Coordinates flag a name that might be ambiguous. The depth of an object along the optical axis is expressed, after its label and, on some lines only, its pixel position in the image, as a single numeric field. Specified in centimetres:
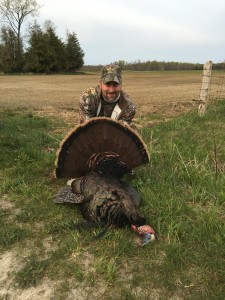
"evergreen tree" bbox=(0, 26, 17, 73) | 3598
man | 327
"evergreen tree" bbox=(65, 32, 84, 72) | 4052
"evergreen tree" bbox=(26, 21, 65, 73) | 3658
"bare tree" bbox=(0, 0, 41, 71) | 4268
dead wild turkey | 247
